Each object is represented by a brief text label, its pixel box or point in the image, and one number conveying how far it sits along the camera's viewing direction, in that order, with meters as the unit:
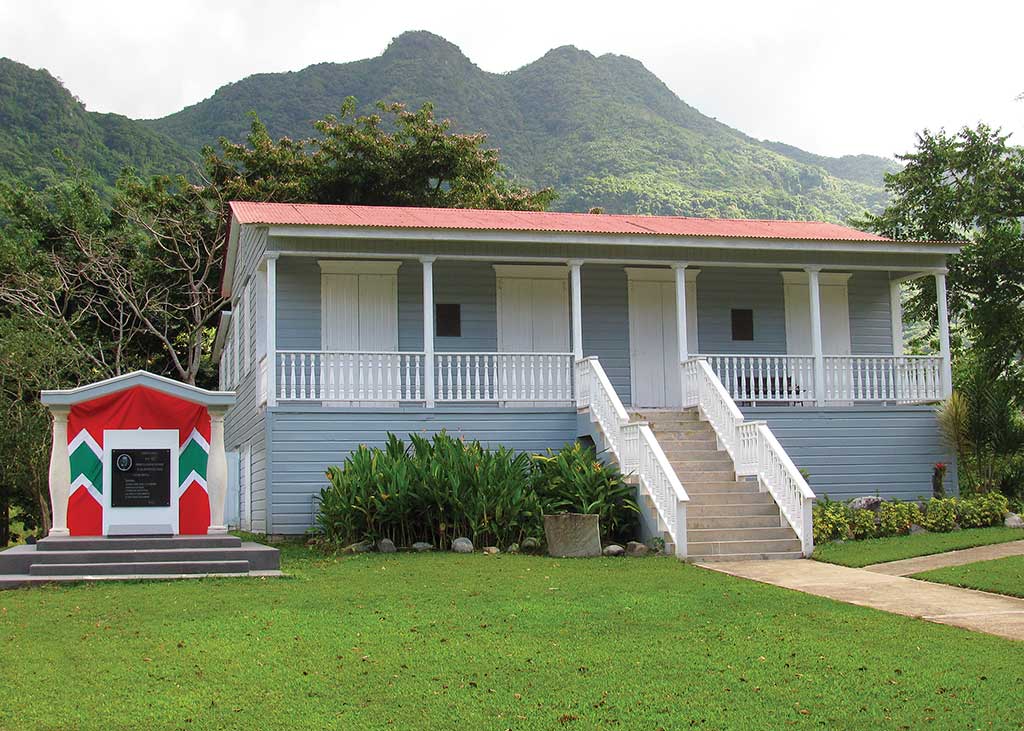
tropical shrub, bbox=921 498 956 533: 16.64
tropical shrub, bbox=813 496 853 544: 15.58
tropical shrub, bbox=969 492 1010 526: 16.95
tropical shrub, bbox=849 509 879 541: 16.00
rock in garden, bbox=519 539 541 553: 14.78
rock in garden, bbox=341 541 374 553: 14.78
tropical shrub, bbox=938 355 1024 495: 18.03
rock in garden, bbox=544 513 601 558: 14.27
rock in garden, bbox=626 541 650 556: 14.39
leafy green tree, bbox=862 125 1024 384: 22.81
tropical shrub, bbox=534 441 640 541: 15.09
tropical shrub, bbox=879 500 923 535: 16.28
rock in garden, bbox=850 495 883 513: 16.58
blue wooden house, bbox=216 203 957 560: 16.69
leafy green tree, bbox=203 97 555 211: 32.66
